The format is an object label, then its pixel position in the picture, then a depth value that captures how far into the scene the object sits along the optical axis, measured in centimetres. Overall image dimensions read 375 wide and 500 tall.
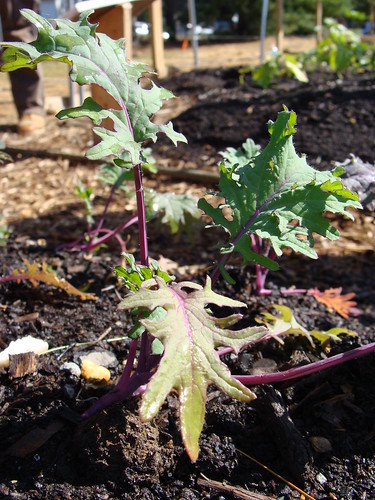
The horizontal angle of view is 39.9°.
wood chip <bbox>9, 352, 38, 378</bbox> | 38
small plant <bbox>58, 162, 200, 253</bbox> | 54
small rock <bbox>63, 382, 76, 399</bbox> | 37
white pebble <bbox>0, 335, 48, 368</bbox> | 40
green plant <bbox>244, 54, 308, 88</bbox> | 133
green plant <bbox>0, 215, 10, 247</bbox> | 53
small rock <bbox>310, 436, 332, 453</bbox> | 35
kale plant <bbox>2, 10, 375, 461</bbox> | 26
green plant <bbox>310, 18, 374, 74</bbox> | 145
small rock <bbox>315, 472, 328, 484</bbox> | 33
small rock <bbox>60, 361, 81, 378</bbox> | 39
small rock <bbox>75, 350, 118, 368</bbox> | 40
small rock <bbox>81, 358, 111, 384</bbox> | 38
